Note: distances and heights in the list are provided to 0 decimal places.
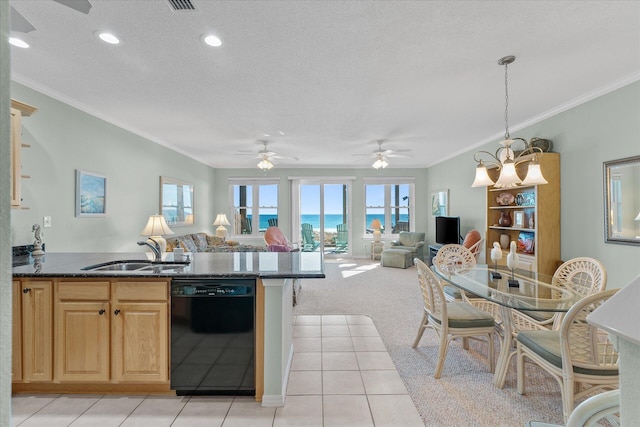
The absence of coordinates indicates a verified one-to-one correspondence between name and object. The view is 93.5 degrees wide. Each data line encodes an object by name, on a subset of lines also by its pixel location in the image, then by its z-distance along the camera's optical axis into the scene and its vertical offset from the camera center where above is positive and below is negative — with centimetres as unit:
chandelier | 265 +42
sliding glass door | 855 +8
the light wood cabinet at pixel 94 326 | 212 -77
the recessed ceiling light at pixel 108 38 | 221 +135
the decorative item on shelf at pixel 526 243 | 404 -36
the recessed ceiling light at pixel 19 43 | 228 +135
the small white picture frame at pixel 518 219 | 433 -3
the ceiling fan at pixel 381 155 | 536 +111
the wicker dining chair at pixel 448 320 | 245 -85
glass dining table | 211 -60
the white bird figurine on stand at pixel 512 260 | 270 -39
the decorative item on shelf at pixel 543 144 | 384 +94
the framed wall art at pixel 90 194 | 353 +29
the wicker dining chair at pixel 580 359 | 170 -86
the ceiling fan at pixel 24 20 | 118 +82
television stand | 667 -73
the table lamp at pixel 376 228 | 816 -31
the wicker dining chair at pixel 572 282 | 243 -57
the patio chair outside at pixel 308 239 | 866 -64
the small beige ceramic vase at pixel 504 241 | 473 -38
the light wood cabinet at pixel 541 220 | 374 -5
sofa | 534 -54
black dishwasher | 213 -78
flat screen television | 624 -28
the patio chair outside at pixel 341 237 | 863 -58
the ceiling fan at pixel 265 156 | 538 +112
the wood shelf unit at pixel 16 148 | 225 +52
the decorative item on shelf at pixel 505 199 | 456 +27
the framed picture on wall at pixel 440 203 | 710 +35
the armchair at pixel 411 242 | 750 -65
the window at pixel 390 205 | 847 +33
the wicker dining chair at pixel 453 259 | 361 -54
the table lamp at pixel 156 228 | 416 -15
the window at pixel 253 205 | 851 +34
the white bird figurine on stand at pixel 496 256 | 286 -38
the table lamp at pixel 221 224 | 734 -18
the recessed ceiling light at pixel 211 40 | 223 +134
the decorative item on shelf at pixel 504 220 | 467 -5
